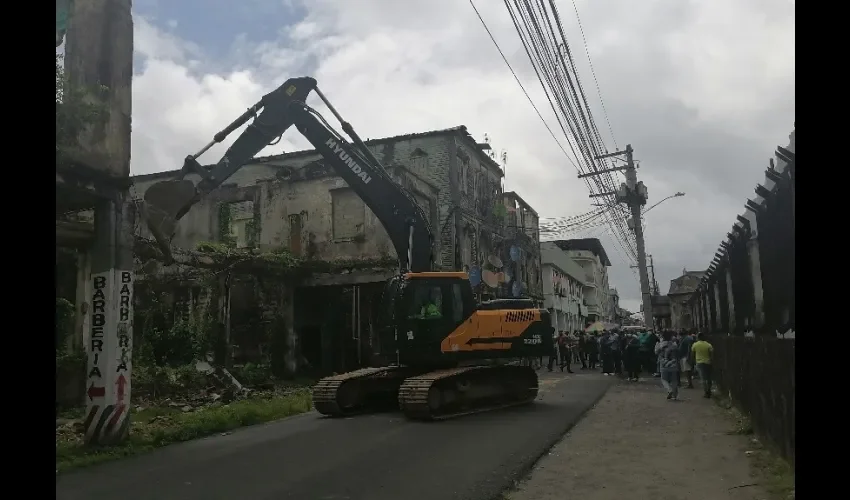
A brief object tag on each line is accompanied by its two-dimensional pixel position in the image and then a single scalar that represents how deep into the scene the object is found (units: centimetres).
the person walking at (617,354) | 2256
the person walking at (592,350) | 2730
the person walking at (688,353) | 1772
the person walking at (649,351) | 2152
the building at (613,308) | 7868
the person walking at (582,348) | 2757
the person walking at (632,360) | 2062
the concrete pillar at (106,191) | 977
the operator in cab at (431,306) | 1252
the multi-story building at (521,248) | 3353
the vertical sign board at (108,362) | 968
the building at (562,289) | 4694
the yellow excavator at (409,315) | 1238
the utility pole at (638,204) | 2545
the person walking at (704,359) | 1480
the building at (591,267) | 6488
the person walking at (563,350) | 2617
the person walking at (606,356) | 2345
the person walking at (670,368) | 1492
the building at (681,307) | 2839
